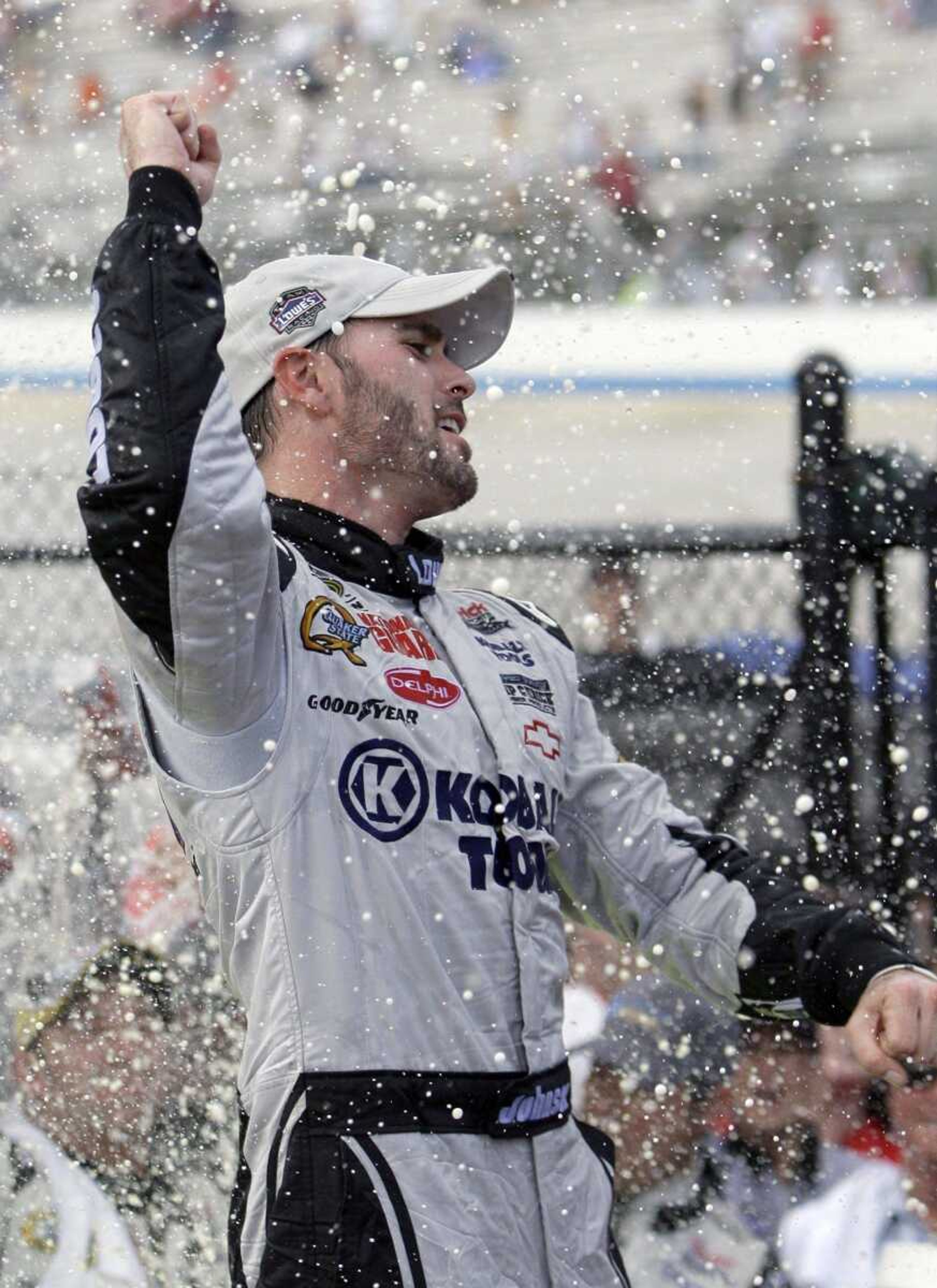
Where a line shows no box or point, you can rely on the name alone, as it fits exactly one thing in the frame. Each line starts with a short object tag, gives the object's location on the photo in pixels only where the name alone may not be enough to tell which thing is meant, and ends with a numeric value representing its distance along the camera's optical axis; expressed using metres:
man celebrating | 3.10
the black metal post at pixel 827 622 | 6.45
